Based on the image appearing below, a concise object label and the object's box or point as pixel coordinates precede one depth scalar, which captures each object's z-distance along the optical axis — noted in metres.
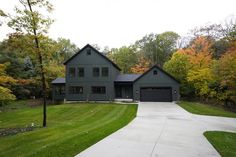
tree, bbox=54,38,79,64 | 54.49
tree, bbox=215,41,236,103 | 18.66
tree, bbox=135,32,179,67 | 50.81
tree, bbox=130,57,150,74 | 44.12
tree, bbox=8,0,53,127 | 12.79
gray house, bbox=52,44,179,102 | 29.50
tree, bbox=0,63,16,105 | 11.95
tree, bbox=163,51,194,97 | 32.84
